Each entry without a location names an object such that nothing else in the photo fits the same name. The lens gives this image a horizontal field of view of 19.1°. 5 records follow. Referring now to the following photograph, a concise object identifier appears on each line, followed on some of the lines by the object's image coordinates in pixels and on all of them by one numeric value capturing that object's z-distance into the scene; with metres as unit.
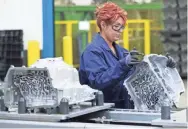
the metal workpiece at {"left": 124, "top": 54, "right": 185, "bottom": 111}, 2.75
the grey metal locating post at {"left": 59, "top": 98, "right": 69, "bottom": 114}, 2.23
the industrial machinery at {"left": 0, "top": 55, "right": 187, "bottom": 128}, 2.21
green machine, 9.51
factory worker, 3.03
